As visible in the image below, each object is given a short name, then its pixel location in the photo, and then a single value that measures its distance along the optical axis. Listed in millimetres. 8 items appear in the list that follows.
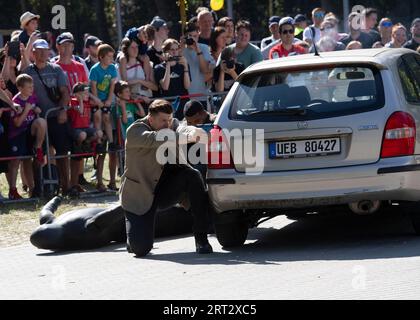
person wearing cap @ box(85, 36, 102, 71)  18719
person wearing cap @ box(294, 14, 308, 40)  22078
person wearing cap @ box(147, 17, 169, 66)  17172
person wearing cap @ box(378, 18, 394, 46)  20094
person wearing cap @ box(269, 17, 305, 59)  17641
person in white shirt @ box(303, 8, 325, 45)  20534
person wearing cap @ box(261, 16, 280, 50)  20266
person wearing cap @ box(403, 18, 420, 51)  19359
